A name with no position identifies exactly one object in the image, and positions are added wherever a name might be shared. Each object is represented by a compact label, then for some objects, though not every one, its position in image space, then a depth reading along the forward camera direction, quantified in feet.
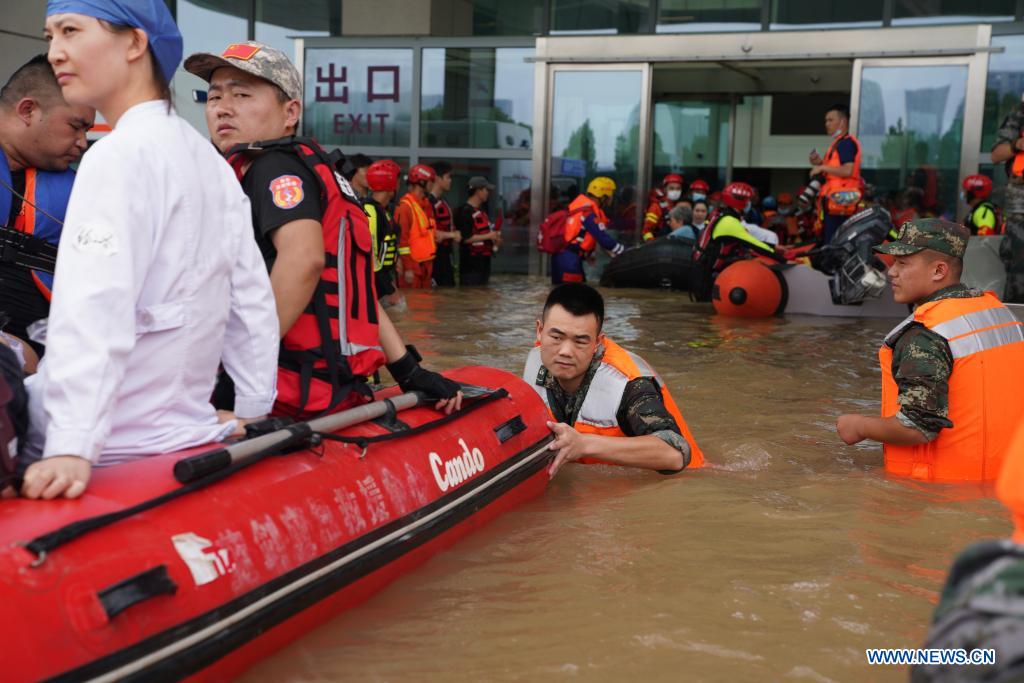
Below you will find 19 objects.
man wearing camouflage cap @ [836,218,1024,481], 13.61
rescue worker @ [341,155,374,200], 35.24
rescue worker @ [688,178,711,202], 46.09
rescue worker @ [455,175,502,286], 45.09
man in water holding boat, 13.23
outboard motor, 33.15
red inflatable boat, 6.54
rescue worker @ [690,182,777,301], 35.73
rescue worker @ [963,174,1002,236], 39.35
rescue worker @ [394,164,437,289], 40.19
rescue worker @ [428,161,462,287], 44.09
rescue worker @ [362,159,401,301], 26.22
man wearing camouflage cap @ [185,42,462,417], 9.31
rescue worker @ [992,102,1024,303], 27.78
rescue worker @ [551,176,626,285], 42.73
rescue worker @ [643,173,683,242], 46.98
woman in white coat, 6.84
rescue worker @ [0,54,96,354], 10.80
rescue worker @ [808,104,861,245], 35.96
